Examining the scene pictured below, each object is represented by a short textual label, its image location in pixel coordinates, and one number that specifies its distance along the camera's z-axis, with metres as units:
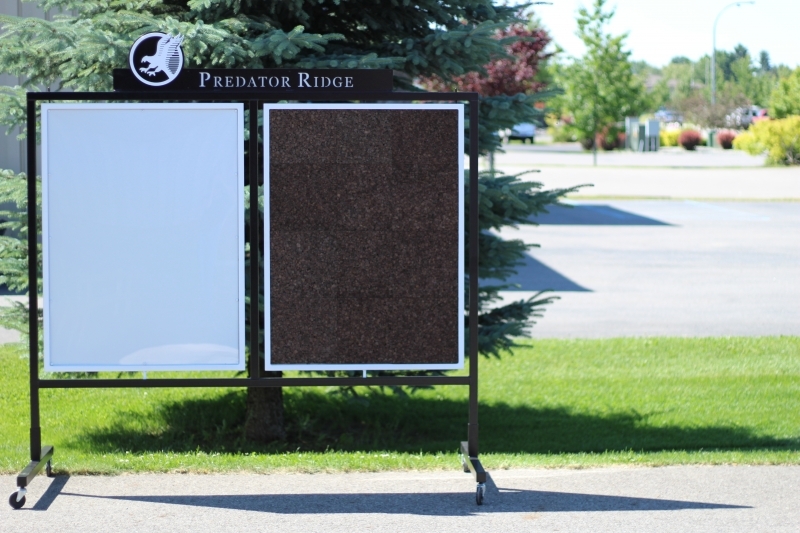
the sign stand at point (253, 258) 5.80
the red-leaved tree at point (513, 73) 24.08
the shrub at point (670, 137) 65.81
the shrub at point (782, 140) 44.31
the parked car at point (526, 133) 69.36
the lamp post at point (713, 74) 68.91
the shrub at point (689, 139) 61.72
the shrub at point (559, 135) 71.66
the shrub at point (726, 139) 62.19
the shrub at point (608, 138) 57.88
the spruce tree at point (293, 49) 7.00
